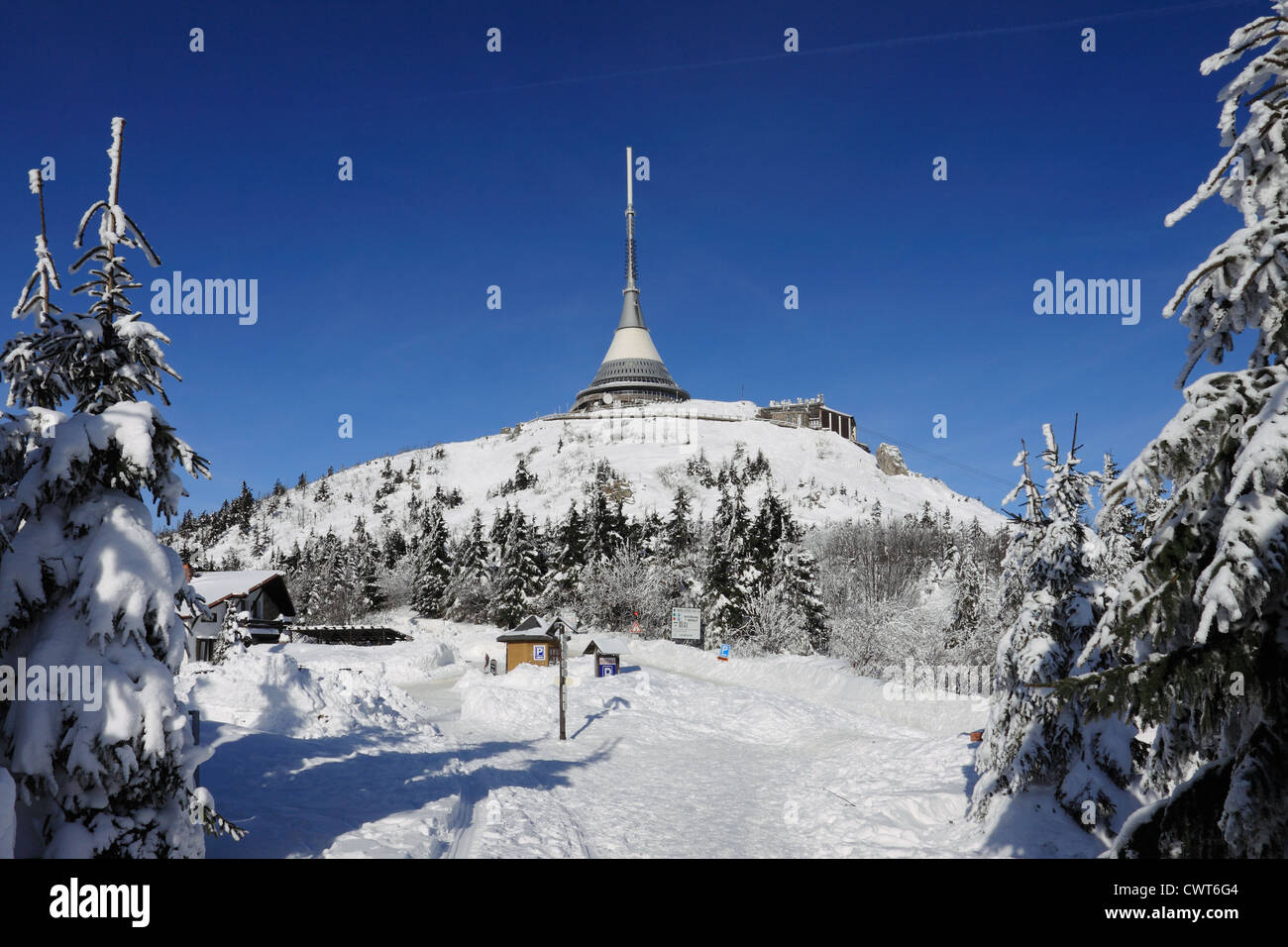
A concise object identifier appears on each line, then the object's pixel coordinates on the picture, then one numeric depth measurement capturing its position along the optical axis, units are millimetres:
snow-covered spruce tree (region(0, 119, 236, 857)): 7145
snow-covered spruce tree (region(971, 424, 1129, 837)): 14008
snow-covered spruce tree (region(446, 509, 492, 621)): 67062
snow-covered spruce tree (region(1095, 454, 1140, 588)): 26394
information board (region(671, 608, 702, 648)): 50219
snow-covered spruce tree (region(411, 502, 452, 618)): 68062
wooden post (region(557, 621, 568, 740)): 22464
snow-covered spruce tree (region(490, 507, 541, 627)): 60562
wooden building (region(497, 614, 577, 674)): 41531
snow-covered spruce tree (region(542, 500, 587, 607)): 62500
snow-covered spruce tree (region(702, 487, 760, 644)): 52781
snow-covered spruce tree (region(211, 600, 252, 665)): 32500
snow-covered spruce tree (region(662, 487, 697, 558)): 64875
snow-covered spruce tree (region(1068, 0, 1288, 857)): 4383
